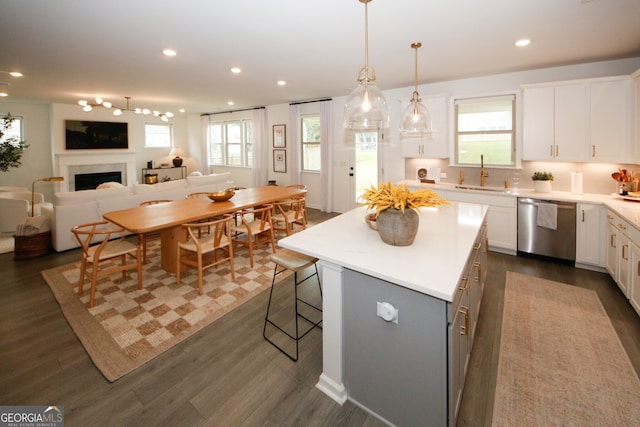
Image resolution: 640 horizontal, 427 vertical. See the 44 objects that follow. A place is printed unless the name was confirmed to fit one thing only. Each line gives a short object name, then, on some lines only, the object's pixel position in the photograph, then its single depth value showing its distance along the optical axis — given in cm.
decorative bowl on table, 422
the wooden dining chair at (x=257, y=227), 398
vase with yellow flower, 190
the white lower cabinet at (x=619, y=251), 289
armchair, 514
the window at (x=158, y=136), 950
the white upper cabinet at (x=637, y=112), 335
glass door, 625
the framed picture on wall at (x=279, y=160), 790
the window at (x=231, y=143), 887
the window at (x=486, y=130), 451
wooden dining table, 317
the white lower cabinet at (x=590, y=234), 360
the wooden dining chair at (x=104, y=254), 298
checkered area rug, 236
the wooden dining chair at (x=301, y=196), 488
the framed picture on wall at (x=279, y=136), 778
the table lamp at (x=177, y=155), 968
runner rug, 176
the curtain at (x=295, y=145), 736
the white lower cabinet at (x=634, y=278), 264
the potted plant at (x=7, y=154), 524
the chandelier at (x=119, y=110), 552
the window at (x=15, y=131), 709
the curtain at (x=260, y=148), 812
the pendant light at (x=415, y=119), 297
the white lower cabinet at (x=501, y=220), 418
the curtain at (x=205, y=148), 975
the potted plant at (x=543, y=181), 417
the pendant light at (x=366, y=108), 228
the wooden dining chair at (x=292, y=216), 443
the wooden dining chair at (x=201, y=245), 323
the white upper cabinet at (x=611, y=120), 355
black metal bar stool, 225
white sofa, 438
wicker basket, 421
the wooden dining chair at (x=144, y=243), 406
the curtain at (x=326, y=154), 677
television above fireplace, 757
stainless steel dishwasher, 378
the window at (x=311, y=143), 730
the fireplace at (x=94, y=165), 753
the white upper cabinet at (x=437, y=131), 490
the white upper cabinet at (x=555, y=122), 382
